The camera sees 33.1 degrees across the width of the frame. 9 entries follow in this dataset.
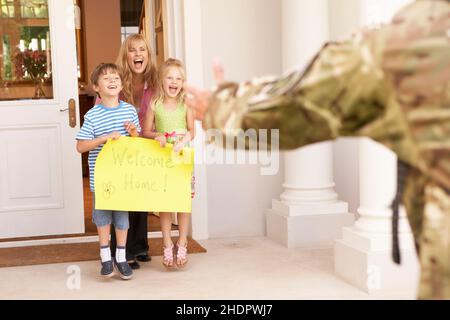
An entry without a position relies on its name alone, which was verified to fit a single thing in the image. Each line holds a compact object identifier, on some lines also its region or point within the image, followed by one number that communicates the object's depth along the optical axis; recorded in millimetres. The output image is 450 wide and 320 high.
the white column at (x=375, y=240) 4398
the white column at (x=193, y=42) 6137
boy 4770
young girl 4996
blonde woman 5133
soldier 1196
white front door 6098
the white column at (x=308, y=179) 5852
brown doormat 5527
